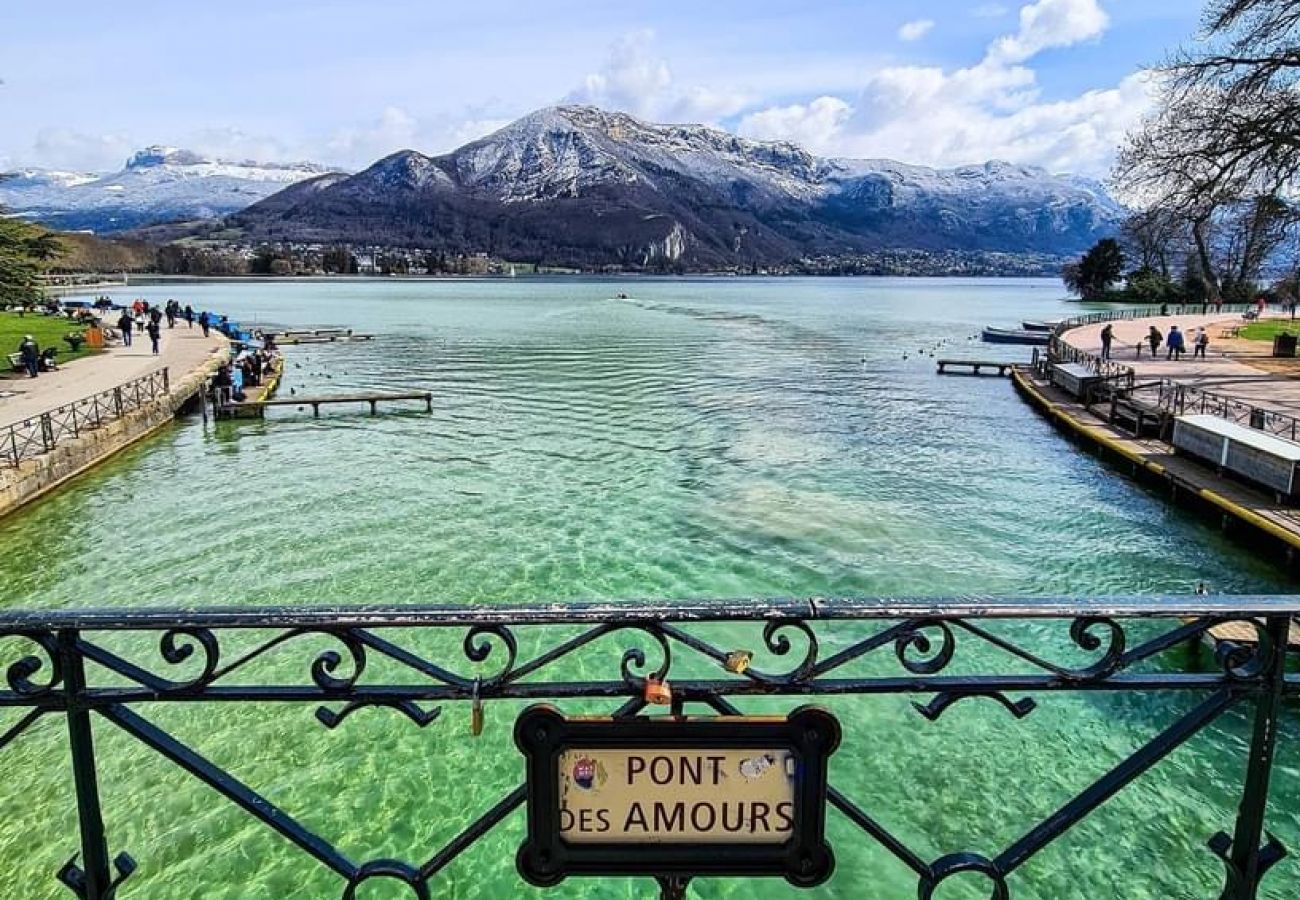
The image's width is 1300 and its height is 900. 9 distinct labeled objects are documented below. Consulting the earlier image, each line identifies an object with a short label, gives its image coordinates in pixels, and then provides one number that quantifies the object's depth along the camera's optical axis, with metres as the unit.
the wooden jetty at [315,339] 61.50
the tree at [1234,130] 29.16
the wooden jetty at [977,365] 47.29
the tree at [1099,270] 114.19
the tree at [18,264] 26.44
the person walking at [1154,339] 42.88
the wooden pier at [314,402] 32.41
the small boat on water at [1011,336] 68.06
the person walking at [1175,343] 40.56
